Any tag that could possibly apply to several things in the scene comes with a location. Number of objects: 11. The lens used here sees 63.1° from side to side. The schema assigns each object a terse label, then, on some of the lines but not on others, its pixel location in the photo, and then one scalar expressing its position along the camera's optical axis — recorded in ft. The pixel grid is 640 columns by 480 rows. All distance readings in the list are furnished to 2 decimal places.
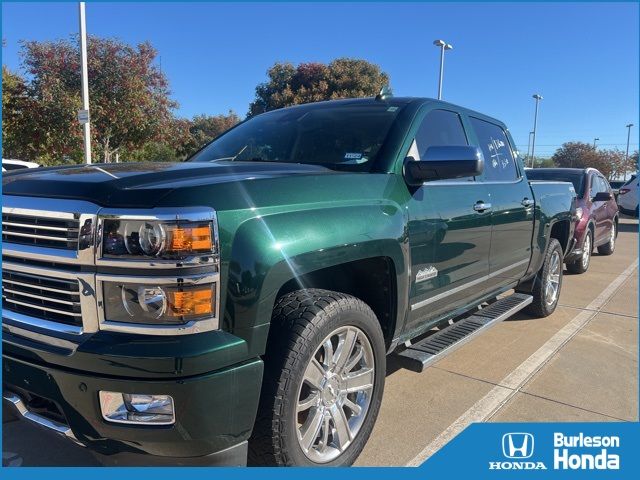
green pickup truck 6.19
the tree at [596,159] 153.17
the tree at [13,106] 43.32
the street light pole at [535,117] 123.51
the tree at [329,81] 75.36
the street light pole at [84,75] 36.78
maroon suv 26.68
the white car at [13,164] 31.40
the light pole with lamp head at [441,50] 73.00
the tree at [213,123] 127.36
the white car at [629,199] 53.16
